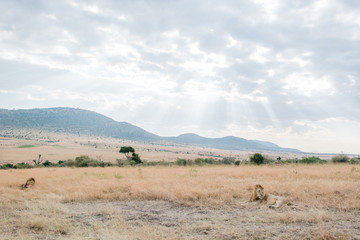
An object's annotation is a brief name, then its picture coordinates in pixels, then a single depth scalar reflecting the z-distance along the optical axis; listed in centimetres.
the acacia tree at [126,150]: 4781
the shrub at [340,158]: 2880
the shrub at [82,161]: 3479
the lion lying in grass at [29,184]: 1407
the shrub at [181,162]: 3234
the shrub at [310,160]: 2939
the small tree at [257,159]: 2969
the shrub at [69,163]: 3690
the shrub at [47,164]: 3889
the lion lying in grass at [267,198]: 882
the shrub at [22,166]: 3366
